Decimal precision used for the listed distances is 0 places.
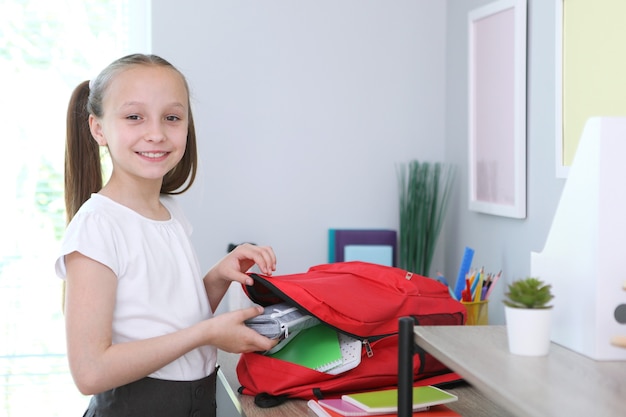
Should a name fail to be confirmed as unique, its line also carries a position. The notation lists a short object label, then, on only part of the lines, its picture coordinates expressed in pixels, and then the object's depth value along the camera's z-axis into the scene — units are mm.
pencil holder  1775
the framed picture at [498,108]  1787
